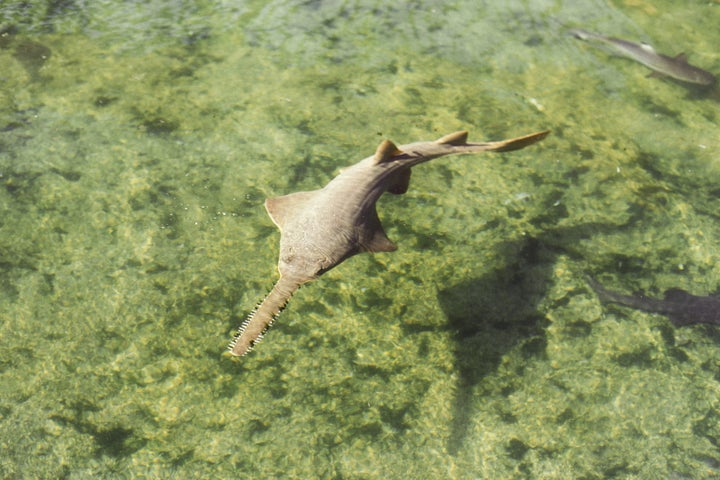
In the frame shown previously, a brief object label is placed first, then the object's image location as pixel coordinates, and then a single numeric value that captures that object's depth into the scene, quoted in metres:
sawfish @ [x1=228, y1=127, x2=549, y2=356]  2.89
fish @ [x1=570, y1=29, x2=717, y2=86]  6.44
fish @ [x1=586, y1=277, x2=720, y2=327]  4.07
